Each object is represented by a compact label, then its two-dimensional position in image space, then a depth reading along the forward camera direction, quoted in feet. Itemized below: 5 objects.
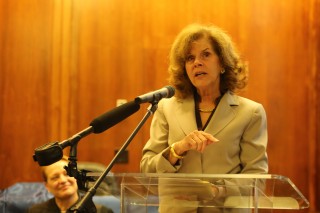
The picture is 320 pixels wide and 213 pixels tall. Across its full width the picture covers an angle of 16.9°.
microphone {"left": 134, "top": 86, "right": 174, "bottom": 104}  10.42
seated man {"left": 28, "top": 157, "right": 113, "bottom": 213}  14.28
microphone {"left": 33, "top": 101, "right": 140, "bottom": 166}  9.99
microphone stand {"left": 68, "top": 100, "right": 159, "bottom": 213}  9.97
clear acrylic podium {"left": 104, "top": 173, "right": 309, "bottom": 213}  10.58
